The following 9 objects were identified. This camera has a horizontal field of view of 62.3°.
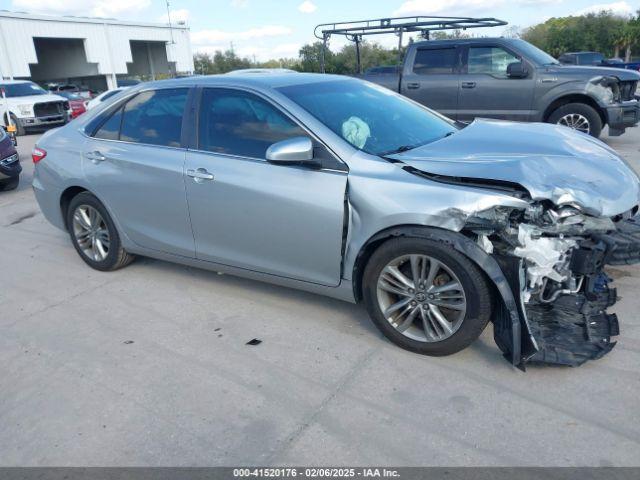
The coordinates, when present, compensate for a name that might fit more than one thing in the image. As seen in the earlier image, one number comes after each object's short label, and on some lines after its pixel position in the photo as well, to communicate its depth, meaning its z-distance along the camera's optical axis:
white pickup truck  17.45
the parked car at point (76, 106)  20.48
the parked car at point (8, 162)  8.47
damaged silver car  2.98
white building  39.98
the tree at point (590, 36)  48.41
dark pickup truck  8.61
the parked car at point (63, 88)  32.84
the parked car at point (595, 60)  20.98
